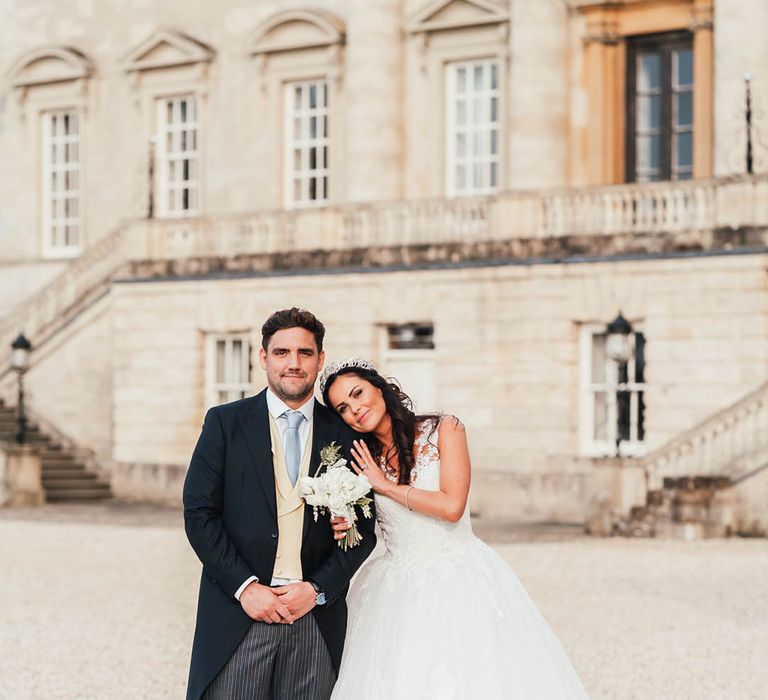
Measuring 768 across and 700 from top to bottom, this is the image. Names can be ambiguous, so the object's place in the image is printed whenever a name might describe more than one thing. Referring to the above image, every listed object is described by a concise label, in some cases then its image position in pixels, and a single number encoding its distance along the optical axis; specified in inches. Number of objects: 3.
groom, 249.3
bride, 269.3
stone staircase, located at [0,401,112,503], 1113.4
